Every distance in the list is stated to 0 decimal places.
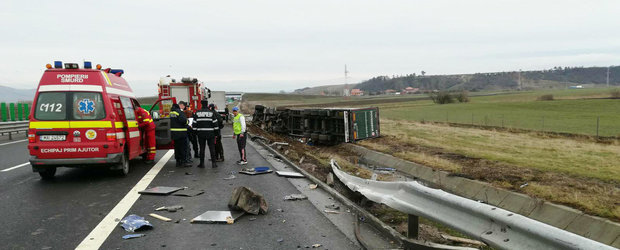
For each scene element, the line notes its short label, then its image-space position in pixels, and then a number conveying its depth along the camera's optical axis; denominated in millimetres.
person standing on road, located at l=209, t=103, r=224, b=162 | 11133
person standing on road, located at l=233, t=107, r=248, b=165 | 11422
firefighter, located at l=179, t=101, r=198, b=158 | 11095
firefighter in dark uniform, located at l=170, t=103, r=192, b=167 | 10656
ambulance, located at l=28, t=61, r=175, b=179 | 8227
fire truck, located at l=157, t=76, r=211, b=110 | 22438
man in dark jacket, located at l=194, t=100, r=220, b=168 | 10602
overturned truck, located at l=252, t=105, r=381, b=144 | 17562
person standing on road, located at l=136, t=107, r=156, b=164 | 10484
